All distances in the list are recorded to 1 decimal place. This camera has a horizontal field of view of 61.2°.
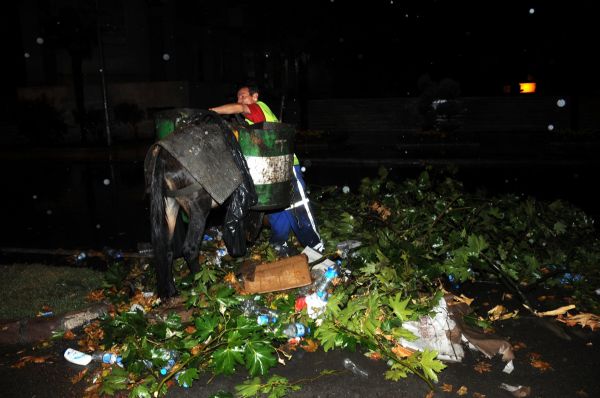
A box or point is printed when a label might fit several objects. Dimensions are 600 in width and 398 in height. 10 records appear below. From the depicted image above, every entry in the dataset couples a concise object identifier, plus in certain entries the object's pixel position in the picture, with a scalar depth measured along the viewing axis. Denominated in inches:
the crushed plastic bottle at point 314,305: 175.2
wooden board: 183.6
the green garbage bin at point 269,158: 182.4
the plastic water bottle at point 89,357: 156.7
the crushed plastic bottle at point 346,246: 213.7
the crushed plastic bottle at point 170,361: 150.4
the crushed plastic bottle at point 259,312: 170.4
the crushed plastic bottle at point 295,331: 169.9
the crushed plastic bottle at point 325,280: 187.3
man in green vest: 225.3
